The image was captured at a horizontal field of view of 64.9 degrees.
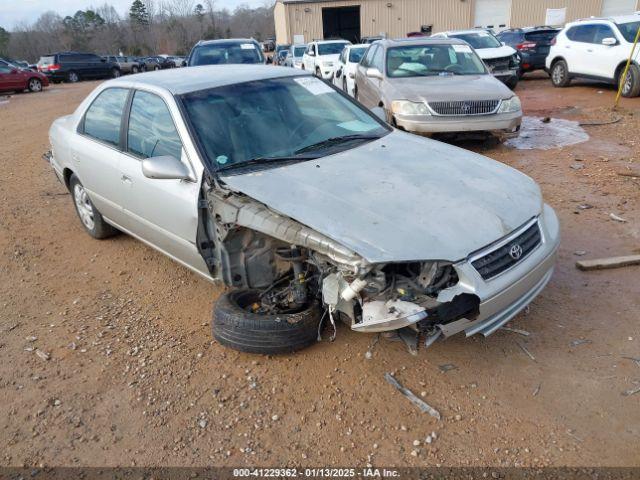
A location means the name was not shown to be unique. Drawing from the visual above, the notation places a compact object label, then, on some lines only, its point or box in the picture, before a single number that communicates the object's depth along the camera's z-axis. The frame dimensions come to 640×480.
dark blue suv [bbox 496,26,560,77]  15.20
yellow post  10.16
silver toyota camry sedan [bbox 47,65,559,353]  2.58
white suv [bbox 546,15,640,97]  10.84
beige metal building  31.72
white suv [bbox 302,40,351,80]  15.57
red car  22.14
